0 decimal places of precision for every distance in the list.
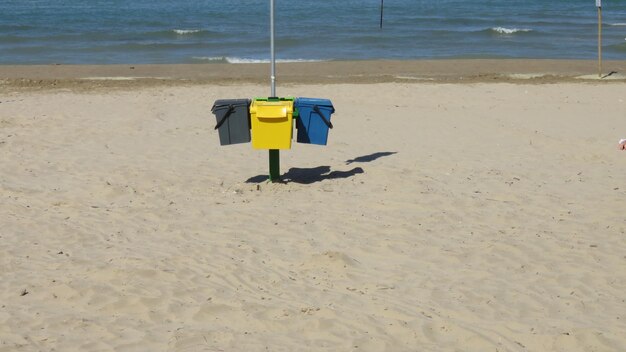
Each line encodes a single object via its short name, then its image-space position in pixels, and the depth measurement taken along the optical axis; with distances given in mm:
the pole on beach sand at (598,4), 16812
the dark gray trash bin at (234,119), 8500
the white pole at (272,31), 8366
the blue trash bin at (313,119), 8539
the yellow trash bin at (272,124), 8391
